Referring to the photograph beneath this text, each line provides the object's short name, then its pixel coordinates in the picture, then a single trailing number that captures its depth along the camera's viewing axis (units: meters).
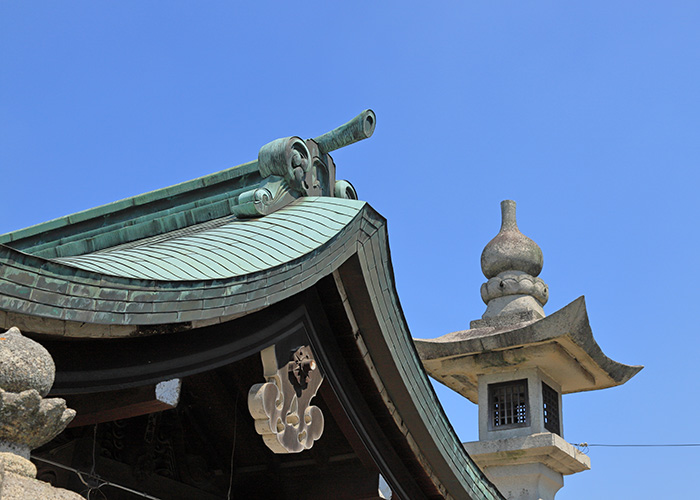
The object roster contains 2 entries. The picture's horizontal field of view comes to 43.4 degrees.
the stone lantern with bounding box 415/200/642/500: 12.84
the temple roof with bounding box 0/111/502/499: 3.73
